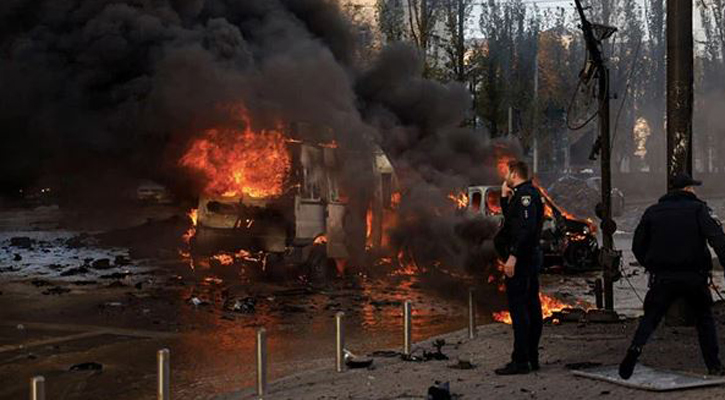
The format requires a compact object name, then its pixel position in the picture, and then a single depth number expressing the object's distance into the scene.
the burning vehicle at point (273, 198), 16.69
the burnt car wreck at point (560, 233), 20.41
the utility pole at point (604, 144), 11.53
